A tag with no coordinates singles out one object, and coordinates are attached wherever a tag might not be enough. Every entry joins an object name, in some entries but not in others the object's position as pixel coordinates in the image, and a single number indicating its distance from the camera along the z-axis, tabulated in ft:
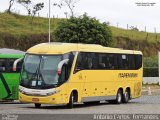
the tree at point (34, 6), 272.00
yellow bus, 85.66
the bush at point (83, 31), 201.05
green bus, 102.23
